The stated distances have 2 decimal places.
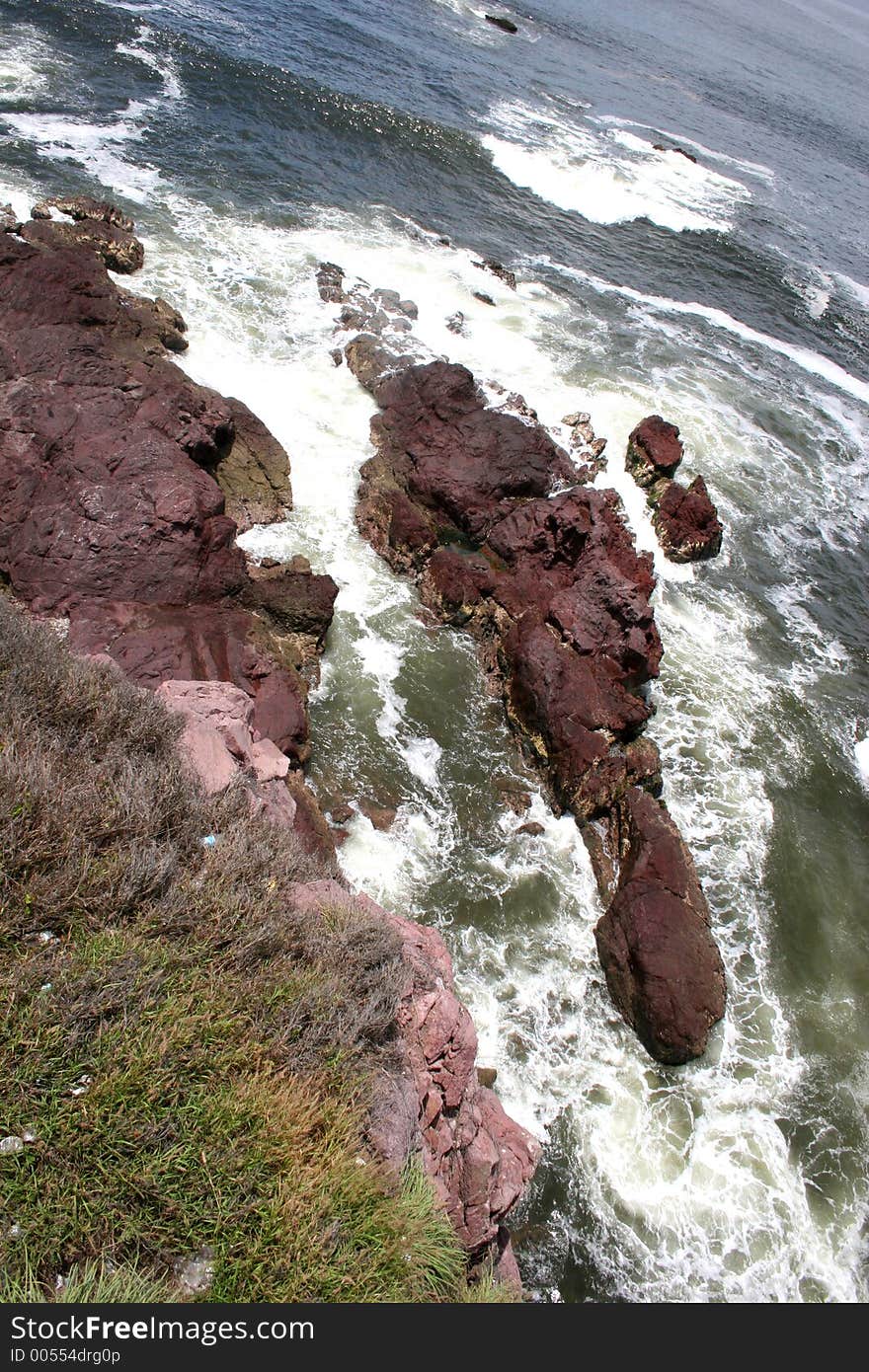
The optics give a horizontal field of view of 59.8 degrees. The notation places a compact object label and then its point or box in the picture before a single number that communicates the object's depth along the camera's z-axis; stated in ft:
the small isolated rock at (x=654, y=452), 61.72
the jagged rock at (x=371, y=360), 61.30
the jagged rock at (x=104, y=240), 57.93
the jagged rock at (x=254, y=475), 47.83
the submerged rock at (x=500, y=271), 83.38
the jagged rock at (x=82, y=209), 62.95
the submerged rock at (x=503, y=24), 163.53
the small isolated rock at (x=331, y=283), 69.26
